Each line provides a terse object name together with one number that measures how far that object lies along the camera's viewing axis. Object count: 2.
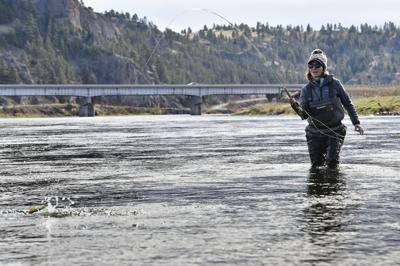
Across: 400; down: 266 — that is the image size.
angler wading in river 19.67
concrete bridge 175.00
